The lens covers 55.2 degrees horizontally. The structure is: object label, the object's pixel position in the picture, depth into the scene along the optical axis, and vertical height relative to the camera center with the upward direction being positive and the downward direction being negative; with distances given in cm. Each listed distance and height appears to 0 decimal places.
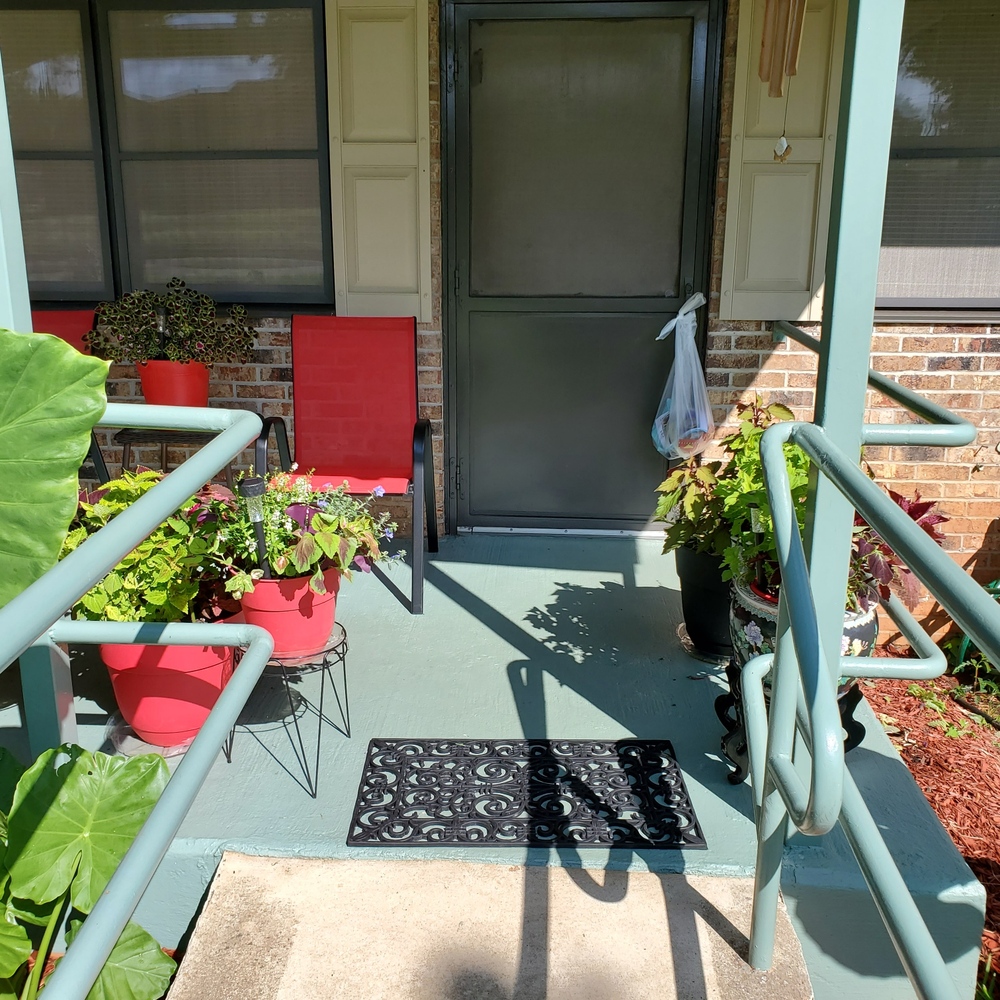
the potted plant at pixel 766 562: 218 -73
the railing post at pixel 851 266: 152 -4
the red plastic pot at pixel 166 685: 220 -102
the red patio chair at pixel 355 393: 367 -57
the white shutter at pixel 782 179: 346 +24
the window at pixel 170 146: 370 +36
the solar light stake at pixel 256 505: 218 -60
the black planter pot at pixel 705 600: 280 -103
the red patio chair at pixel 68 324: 374 -33
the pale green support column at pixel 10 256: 134 -3
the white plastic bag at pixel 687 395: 370 -57
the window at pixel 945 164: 347 +30
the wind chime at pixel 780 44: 291 +61
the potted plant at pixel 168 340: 352 -36
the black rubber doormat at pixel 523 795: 208 -124
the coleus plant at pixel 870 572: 216 -71
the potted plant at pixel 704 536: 268 -81
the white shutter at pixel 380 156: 358 +32
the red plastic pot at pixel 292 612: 237 -90
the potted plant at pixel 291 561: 237 -79
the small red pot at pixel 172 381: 352 -51
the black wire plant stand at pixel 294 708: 235 -122
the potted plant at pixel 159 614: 222 -86
